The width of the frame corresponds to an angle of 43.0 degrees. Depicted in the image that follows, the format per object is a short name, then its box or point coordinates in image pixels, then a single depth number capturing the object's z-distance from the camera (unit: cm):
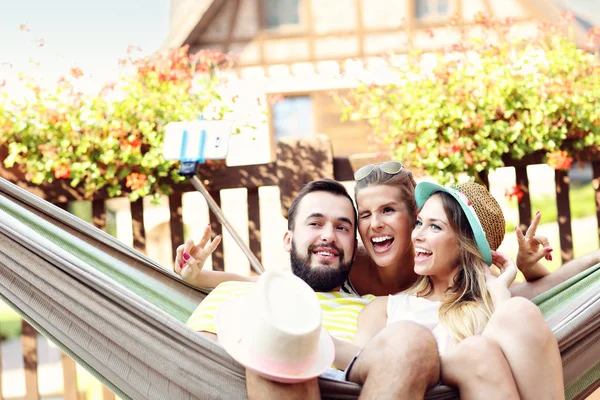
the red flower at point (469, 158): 307
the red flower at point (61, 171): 300
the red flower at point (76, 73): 317
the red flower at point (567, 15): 374
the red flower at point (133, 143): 303
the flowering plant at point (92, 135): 301
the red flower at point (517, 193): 313
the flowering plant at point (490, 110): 307
